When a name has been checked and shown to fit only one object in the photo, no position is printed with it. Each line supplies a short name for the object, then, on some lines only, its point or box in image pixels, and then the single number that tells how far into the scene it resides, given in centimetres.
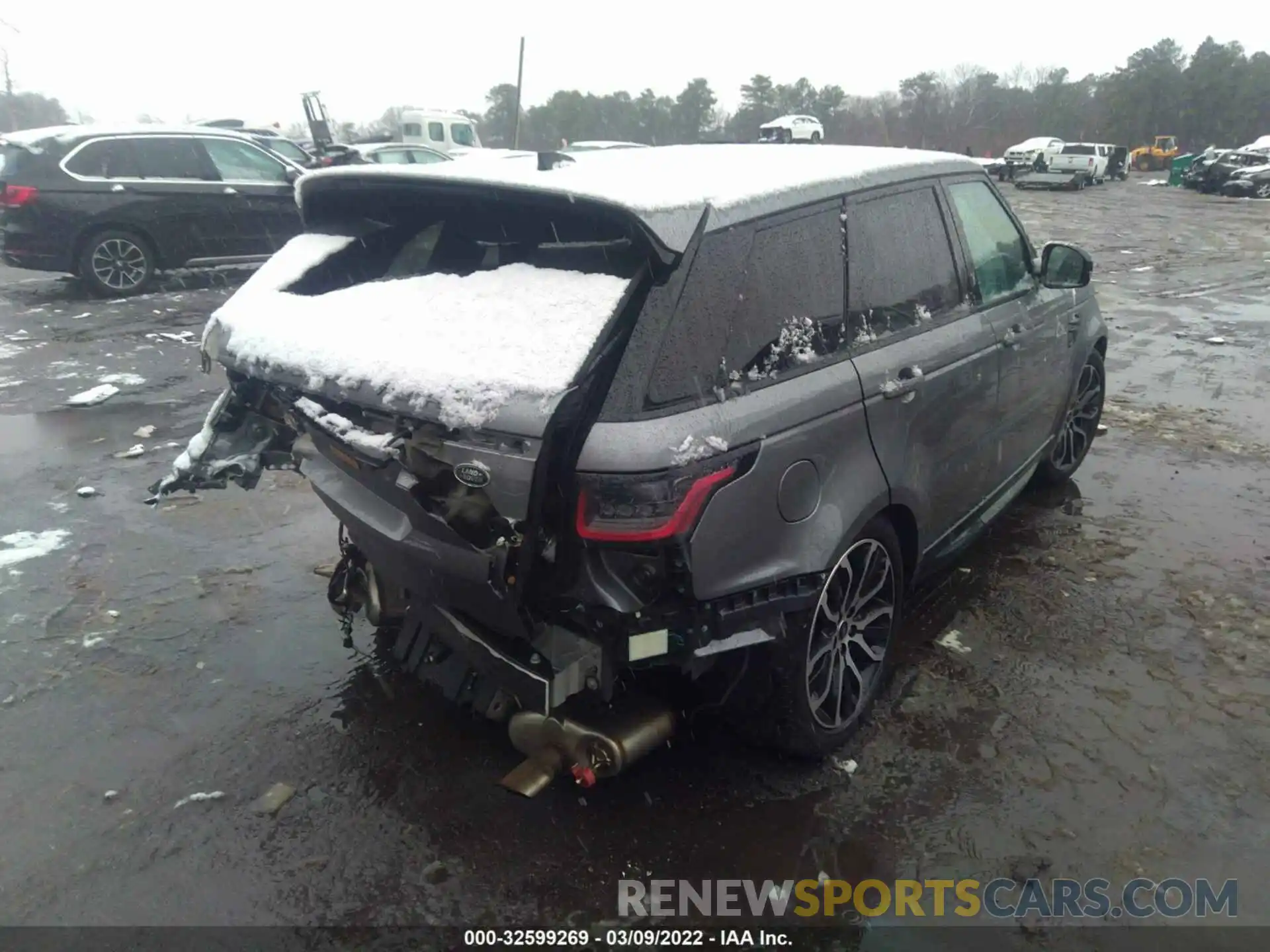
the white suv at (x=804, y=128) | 3978
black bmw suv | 996
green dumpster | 3581
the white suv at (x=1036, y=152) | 3309
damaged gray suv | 234
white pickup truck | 3291
